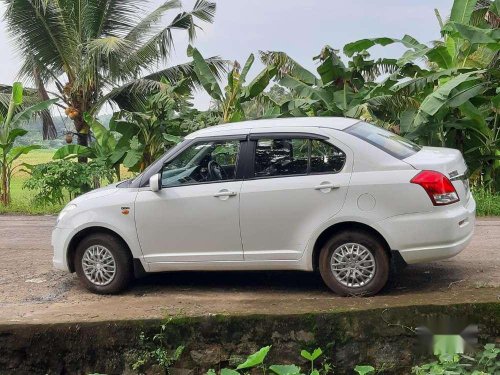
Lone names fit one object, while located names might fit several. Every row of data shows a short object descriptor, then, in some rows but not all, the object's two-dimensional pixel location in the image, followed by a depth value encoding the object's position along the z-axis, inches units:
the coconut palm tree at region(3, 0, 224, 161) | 670.5
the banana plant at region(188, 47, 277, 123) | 546.6
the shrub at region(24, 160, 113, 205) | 531.5
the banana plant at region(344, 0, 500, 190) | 404.2
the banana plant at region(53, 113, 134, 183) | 548.7
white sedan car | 225.6
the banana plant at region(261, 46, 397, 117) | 498.6
